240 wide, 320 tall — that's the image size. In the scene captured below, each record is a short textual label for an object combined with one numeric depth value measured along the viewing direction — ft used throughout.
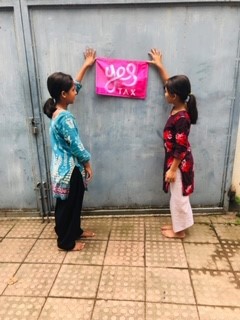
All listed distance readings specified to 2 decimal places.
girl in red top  9.06
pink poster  10.06
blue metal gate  9.67
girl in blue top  8.70
